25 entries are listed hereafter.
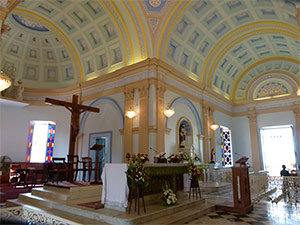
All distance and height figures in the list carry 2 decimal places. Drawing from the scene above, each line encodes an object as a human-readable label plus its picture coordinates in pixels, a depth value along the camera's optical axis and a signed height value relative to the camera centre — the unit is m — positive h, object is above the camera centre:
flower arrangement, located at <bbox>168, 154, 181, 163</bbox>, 7.88 +0.08
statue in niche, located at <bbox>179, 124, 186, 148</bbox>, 11.41 +1.32
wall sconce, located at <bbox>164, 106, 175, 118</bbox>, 10.10 +2.18
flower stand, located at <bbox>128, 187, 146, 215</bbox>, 5.12 -0.71
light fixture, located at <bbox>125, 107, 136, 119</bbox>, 10.11 +2.11
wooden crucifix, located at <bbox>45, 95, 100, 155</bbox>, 8.45 +1.79
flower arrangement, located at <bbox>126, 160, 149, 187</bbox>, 5.09 -0.31
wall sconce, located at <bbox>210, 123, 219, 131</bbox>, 13.66 +2.10
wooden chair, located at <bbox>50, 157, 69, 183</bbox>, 7.74 -0.31
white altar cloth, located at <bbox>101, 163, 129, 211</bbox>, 5.26 -0.59
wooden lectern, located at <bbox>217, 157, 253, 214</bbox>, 6.09 -0.87
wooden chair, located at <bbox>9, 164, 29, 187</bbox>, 10.34 -0.73
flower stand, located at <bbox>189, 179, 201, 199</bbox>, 6.99 -0.66
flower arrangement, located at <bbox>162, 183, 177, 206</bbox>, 5.78 -0.93
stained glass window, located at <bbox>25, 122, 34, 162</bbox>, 13.24 +1.02
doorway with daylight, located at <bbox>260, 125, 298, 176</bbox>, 16.00 +1.00
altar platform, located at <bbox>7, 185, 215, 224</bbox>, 4.82 -1.14
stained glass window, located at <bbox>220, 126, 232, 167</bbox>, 15.73 +1.06
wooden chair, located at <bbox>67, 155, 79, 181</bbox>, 8.10 +0.08
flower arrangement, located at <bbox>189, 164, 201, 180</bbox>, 6.87 -0.37
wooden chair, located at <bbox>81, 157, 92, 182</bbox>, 8.45 -0.12
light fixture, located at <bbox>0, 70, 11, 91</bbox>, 5.76 +2.00
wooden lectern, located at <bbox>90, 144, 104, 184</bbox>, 7.09 +0.43
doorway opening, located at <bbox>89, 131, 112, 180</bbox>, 11.20 +0.87
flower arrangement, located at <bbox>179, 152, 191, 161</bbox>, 8.43 +0.23
